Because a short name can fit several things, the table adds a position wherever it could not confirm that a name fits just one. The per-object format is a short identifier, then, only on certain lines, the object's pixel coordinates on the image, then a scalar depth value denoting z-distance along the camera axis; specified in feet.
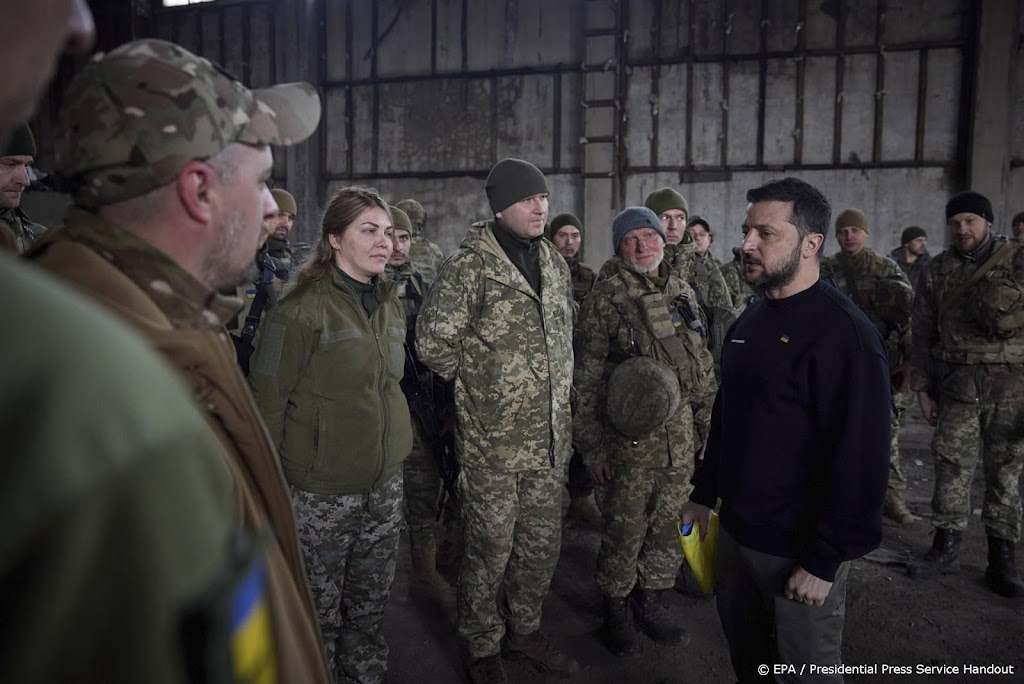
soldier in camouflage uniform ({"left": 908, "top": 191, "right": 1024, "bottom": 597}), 13.32
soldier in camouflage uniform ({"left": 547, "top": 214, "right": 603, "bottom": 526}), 16.90
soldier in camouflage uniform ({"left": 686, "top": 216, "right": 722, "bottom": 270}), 21.49
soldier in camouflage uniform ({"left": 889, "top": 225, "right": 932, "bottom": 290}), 28.81
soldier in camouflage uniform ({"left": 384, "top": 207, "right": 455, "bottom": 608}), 13.30
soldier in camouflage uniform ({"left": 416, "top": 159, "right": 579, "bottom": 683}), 10.11
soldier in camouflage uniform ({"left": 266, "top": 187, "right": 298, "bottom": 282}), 16.33
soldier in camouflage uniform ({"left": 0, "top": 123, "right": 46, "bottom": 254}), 9.29
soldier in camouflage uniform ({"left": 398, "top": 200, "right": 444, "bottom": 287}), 19.44
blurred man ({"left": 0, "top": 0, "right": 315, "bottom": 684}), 1.20
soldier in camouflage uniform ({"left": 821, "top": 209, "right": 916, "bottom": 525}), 17.37
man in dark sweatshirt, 6.66
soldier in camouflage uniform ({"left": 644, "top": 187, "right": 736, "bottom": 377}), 14.51
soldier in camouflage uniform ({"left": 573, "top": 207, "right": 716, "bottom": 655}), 11.67
